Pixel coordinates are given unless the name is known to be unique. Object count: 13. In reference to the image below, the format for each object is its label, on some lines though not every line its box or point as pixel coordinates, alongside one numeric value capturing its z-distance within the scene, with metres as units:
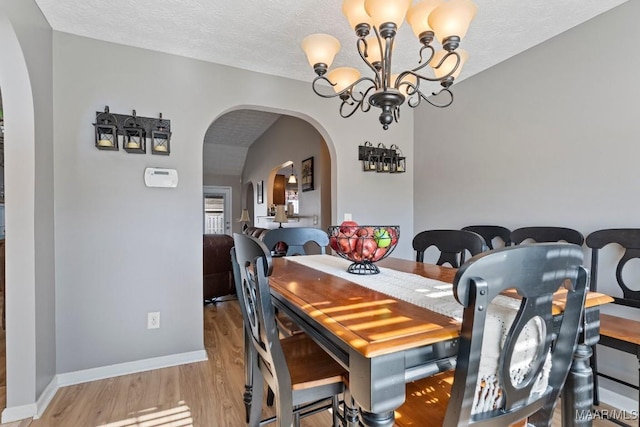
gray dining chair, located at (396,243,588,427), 0.72
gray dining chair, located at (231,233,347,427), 1.06
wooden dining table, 0.79
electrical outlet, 2.38
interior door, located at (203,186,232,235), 8.67
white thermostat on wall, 2.37
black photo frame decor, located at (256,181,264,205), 6.73
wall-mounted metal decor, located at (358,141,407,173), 3.20
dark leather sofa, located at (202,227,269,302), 3.75
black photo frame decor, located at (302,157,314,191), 4.44
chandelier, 1.31
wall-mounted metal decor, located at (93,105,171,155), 2.23
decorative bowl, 1.46
